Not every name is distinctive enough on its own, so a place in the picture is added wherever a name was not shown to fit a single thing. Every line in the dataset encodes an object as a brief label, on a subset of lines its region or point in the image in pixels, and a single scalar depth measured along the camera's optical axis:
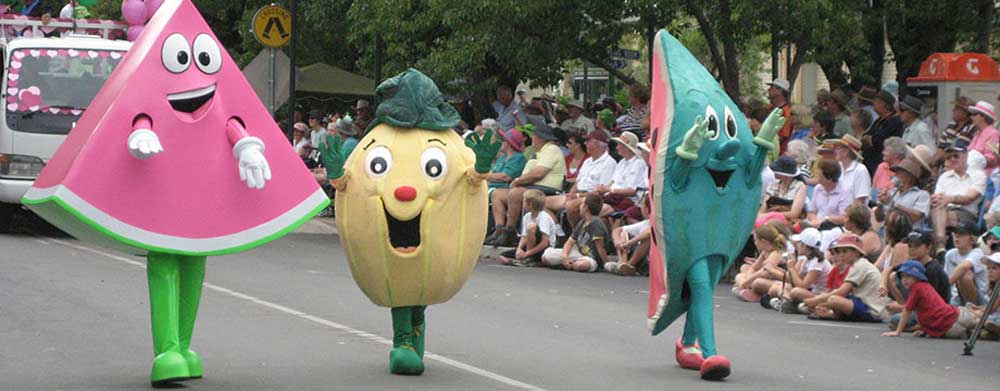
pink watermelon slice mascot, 9.66
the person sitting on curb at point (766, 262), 15.95
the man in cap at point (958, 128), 16.89
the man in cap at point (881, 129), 18.52
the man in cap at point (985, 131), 16.23
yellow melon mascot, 10.29
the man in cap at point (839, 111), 19.75
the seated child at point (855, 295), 14.61
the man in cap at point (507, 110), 23.95
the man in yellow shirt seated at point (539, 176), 21.05
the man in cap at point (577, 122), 22.06
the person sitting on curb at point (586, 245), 19.14
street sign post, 25.59
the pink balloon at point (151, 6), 21.95
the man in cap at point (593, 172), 20.33
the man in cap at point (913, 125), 18.31
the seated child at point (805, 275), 15.27
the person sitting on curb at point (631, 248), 18.69
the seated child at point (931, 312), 13.49
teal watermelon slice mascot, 10.66
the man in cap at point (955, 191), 15.71
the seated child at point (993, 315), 13.36
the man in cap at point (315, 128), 30.32
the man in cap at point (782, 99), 20.20
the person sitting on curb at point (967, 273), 14.18
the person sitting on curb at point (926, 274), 13.91
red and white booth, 20.20
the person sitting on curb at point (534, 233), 19.86
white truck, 21.23
